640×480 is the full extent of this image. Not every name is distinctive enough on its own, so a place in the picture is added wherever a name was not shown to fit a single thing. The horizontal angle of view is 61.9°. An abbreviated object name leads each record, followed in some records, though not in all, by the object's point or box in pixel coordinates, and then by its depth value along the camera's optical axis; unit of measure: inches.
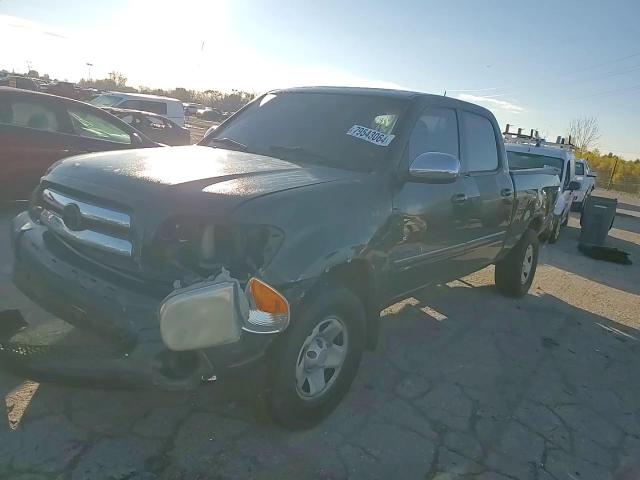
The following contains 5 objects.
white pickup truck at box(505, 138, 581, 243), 419.2
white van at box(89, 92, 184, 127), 695.1
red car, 253.3
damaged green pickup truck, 92.4
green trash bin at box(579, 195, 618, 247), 434.6
